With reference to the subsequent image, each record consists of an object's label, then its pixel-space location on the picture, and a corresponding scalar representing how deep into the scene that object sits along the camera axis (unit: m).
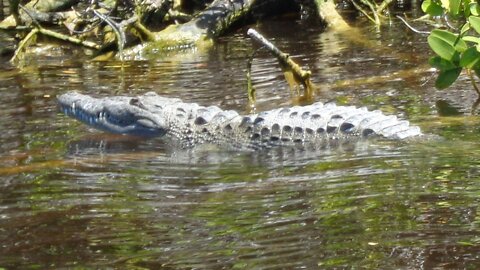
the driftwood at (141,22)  20.77
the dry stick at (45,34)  20.09
